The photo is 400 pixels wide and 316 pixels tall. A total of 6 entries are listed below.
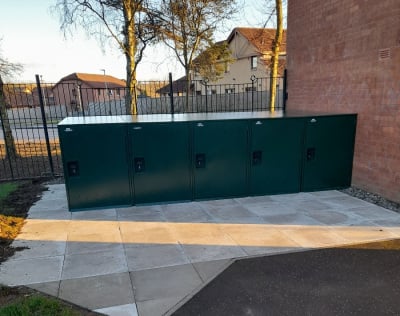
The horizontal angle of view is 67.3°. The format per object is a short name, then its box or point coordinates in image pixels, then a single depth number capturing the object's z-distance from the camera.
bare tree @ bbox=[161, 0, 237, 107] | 11.84
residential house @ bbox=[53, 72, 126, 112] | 42.42
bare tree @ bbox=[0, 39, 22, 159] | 8.73
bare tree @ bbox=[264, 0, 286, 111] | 9.77
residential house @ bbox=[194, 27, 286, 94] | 24.09
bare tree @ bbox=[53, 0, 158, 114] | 9.67
